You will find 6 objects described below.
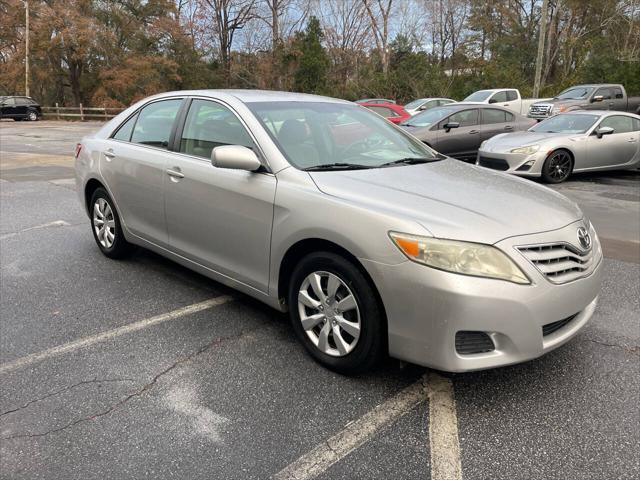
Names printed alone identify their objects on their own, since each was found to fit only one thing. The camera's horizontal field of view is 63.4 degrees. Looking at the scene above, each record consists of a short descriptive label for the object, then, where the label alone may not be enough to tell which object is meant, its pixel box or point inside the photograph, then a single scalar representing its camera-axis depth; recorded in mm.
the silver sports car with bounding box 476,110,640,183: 9297
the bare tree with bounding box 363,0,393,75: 40438
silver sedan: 2488
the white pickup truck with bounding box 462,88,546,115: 19773
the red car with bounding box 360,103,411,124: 16859
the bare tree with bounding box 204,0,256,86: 39156
